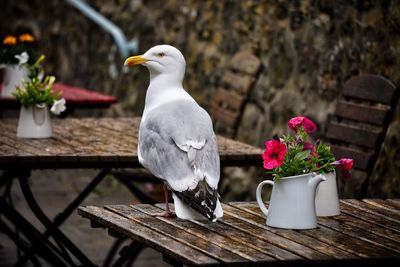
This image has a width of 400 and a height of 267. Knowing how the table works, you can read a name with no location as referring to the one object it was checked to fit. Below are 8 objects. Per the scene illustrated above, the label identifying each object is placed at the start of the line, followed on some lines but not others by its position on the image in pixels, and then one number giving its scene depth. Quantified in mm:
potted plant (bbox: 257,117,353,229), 3741
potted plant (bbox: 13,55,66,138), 5609
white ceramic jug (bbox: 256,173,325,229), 3757
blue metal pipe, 9875
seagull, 3832
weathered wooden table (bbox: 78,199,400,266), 3351
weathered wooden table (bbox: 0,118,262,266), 4989
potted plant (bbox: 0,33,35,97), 6392
